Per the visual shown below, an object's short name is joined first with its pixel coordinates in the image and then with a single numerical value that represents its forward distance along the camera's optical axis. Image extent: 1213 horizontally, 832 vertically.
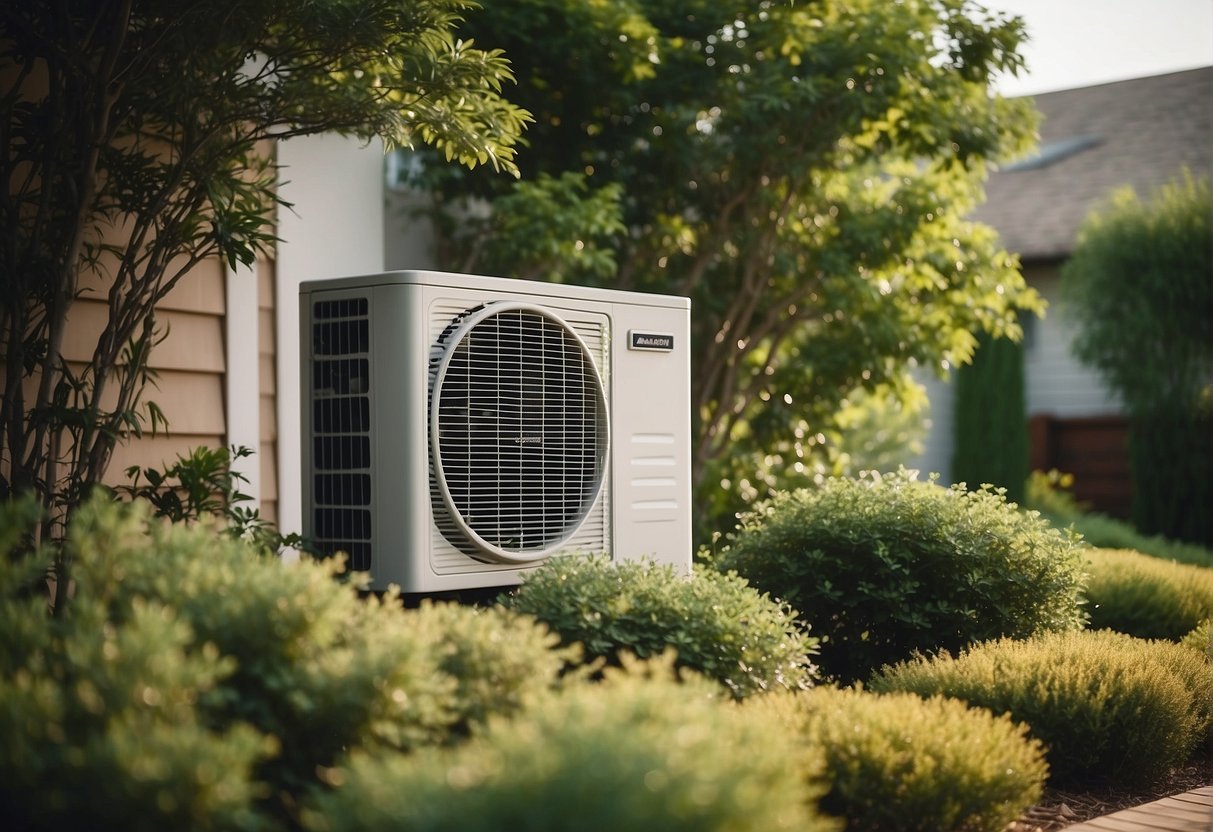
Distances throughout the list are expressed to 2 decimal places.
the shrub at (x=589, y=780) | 1.51
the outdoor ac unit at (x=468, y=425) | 3.17
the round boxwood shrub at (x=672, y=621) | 2.95
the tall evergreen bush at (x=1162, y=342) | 11.05
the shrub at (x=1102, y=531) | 8.14
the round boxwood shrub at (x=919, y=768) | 2.42
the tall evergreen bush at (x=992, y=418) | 12.54
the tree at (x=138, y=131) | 3.29
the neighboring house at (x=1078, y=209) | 13.35
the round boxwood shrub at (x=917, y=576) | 3.92
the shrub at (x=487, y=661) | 2.19
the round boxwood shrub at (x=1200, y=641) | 4.13
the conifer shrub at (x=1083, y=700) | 3.12
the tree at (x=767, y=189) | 5.88
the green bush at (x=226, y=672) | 1.63
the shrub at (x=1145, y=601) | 4.89
